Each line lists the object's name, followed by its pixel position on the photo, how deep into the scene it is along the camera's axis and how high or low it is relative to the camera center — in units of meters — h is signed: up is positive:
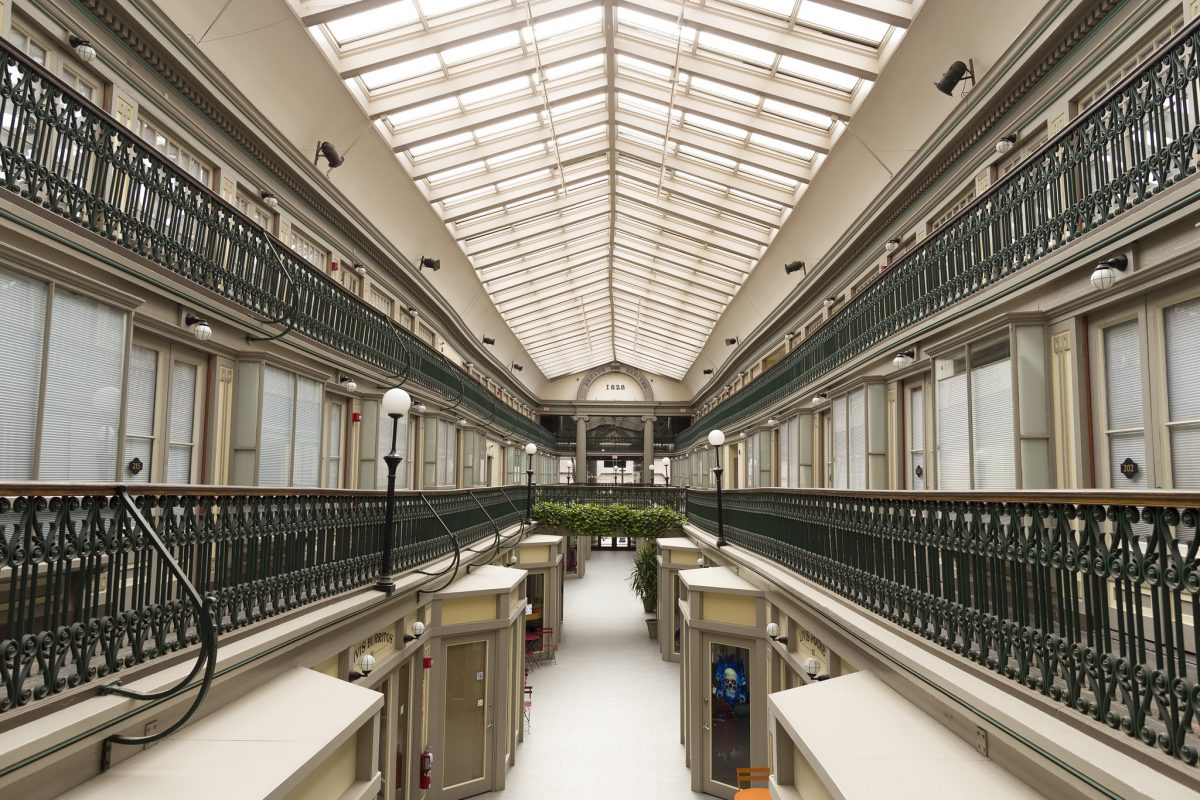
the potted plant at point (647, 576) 23.95 -3.83
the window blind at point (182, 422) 7.99 +0.47
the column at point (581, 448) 41.00 +1.09
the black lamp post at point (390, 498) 7.78 -0.39
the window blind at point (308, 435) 10.41 +0.44
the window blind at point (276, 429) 9.30 +0.47
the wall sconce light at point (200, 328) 7.57 +1.47
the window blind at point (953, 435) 8.77 +0.47
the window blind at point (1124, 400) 6.04 +0.65
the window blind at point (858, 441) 11.88 +0.50
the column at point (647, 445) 40.84 +1.30
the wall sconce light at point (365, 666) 7.29 -2.16
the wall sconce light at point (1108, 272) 5.54 +1.61
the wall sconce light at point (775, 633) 9.20 -2.23
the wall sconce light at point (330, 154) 11.09 +4.99
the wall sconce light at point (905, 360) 9.98 +1.59
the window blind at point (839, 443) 13.07 +0.50
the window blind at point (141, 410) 7.20 +0.55
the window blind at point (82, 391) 5.75 +0.61
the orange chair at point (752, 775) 10.09 -4.58
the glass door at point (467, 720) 10.73 -4.06
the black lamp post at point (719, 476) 13.02 -0.16
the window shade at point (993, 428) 7.59 +0.50
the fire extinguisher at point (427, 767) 10.09 -4.45
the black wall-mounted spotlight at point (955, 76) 8.63 +4.98
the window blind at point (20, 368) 5.29 +0.72
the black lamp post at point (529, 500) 20.05 -1.00
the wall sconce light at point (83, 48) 6.53 +3.94
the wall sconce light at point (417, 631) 9.24 -2.26
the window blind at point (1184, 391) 5.41 +0.66
